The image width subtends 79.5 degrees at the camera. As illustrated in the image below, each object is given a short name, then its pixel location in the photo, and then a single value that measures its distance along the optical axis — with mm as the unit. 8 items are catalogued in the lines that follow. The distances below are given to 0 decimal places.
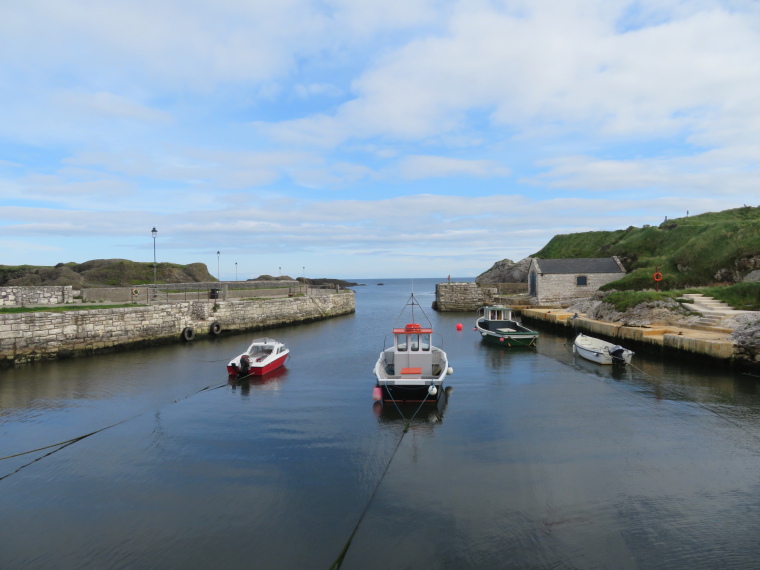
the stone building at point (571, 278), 50719
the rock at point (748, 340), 20250
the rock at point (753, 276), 37681
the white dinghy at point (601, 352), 23922
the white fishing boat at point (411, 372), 16672
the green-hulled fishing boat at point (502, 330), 32281
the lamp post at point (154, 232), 37969
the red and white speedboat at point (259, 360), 22298
